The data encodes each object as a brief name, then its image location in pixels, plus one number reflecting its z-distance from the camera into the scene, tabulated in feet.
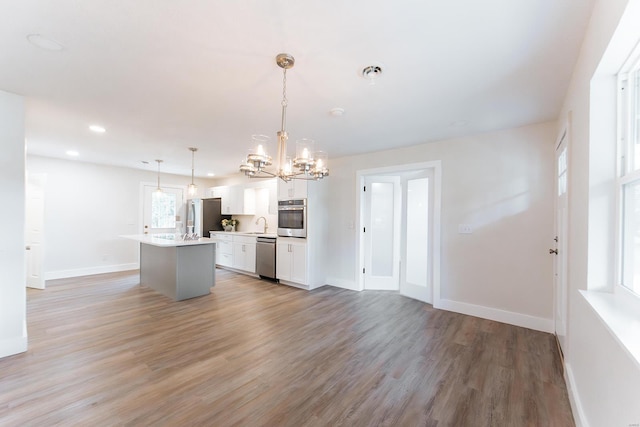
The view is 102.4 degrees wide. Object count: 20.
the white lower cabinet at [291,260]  15.94
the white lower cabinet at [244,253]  19.06
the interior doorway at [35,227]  14.78
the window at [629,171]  4.37
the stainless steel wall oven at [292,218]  16.11
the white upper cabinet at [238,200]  21.67
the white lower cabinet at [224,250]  20.88
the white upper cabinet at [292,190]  16.14
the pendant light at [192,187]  15.92
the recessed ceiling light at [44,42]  5.66
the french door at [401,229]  13.30
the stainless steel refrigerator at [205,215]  22.68
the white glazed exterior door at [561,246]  8.00
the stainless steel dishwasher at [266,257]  17.61
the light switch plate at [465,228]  11.88
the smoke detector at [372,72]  6.59
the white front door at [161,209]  21.89
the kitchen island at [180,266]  13.48
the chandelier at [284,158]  6.78
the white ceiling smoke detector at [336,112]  9.13
